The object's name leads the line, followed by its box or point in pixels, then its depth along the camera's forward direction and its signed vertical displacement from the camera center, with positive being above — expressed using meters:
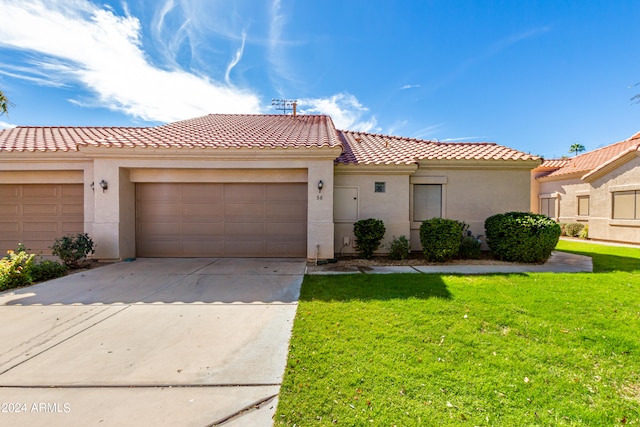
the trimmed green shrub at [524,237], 7.70 -0.84
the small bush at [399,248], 8.54 -1.30
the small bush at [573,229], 15.08 -1.14
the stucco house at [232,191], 8.34 +0.62
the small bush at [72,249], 7.40 -1.18
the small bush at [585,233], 14.38 -1.31
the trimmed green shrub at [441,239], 7.89 -0.91
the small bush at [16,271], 5.80 -1.46
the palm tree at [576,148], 42.56 +10.15
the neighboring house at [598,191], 12.08 +1.04
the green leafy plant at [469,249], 8.74 -1.34
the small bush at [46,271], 6.38 -1.61
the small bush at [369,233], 8.39 -0.78
